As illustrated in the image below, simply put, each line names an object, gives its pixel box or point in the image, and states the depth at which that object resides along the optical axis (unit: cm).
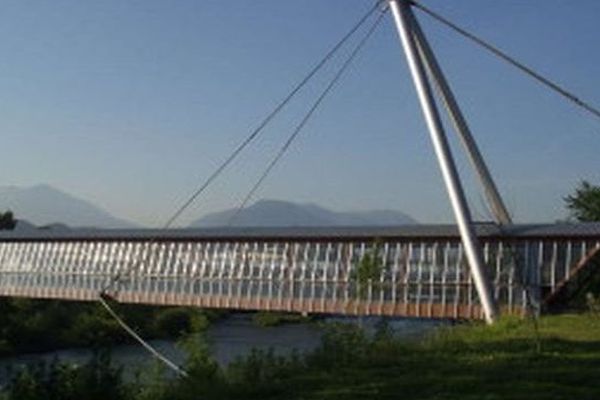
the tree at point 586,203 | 7131
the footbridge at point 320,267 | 3647
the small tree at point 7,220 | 10001
